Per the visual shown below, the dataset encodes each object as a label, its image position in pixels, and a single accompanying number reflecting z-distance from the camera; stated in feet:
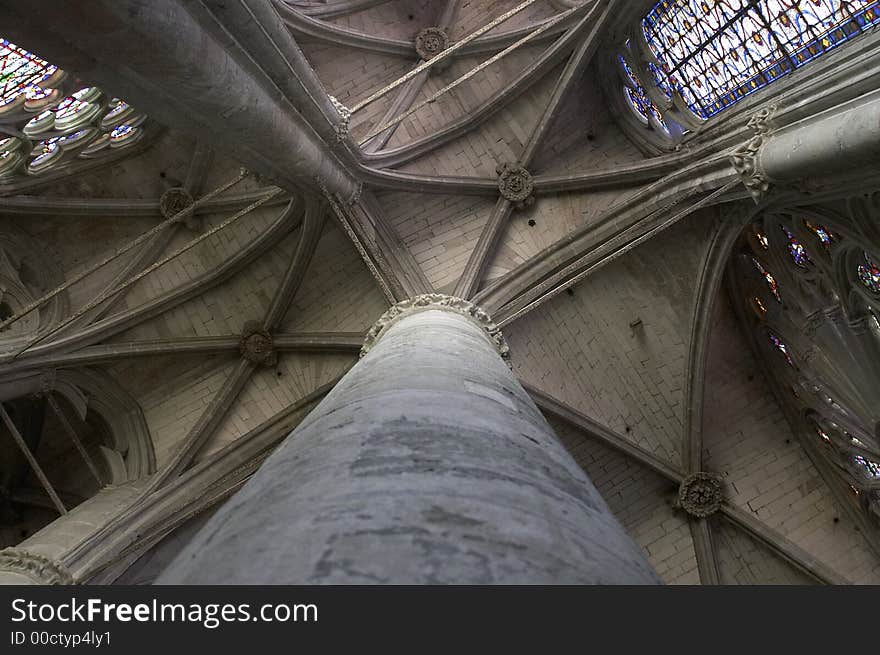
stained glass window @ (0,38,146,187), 26.61
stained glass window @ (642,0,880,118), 23.51
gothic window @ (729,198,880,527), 26.96
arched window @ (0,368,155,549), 35.53
